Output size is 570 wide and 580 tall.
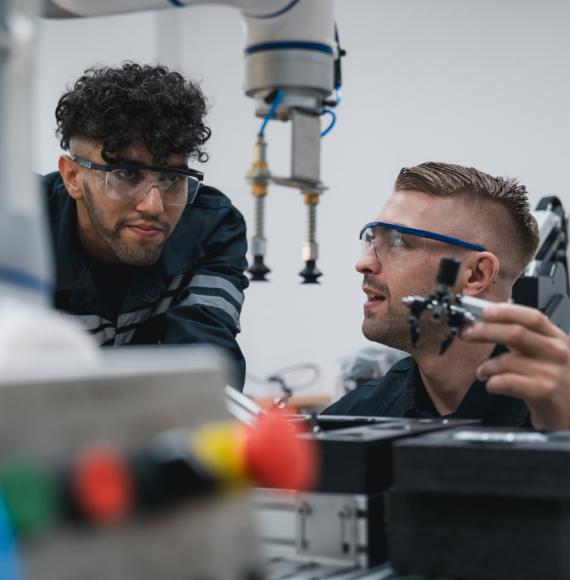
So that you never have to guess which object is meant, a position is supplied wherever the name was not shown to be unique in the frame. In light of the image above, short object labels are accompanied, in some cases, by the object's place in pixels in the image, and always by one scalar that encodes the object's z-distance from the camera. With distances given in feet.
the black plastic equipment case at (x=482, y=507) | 2.10
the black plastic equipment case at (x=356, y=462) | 2.35
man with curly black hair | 6.09
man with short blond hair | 5.34
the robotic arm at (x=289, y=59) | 2.94
